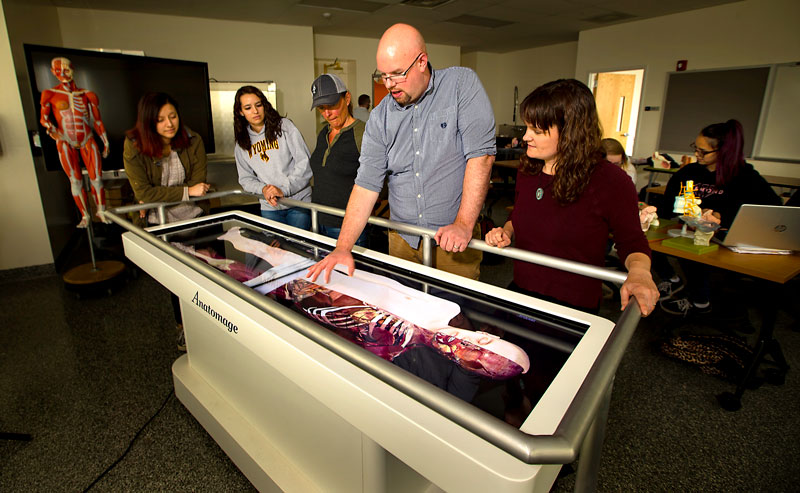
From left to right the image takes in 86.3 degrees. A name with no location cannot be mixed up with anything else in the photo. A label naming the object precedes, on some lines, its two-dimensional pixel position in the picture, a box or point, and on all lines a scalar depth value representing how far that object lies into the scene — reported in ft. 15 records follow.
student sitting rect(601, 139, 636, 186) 11.28
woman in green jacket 8.09
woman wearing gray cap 7.40
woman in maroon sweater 4.41
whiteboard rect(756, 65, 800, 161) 18.71
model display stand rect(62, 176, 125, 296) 11.39
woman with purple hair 9.29
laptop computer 7.23
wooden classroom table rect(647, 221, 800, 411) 6.89
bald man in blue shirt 4.89
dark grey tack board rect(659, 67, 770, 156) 19.99
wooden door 28.09
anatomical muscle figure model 11.57
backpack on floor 7.95
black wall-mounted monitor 12.23
